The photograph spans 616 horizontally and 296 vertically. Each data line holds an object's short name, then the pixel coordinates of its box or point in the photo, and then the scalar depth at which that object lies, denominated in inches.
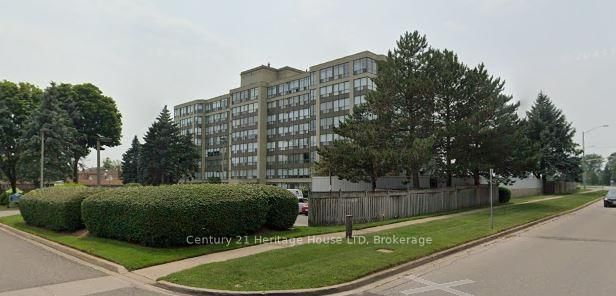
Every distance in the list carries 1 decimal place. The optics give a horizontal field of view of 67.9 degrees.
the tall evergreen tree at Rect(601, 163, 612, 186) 5703.7
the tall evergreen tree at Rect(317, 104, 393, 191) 1110.4
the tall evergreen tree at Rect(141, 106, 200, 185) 2492.6
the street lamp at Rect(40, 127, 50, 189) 1368.1
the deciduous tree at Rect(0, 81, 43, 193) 1684.3
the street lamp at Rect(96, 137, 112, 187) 1259.2
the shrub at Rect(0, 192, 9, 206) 1530.5
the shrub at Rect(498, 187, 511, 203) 1419.8
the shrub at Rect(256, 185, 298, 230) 595.8
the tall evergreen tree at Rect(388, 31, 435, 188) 1171.3
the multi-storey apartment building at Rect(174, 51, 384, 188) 2650.1
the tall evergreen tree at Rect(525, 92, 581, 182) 2112.5
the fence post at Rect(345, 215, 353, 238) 545.0
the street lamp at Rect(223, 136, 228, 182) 3641.7
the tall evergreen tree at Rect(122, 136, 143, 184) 3235.5
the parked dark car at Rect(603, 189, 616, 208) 1330.0
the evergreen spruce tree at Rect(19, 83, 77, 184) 1563.7
